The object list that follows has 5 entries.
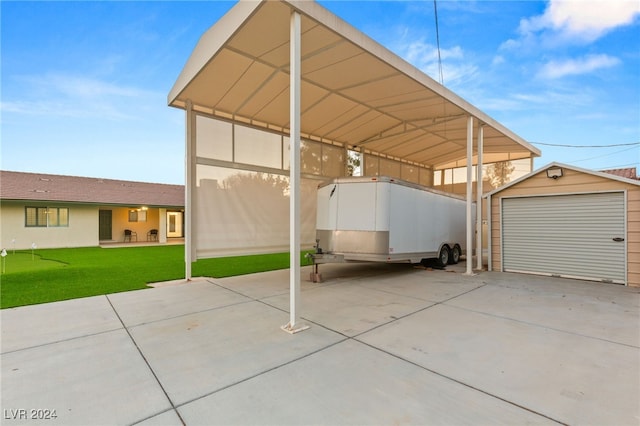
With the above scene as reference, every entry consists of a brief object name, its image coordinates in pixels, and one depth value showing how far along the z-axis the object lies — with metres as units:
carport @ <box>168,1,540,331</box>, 4.92
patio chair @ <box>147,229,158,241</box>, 22.80
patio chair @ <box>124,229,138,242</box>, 21.91
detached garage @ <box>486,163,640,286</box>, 7.46
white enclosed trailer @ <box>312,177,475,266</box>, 7.66
